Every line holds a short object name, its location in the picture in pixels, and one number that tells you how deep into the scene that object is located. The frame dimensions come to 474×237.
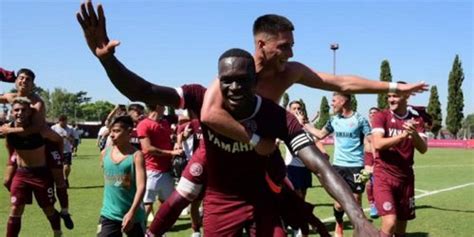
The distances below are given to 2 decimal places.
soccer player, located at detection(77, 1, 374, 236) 3.13
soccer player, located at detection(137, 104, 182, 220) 9.71
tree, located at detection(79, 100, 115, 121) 151.38
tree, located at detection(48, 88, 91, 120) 149.12
